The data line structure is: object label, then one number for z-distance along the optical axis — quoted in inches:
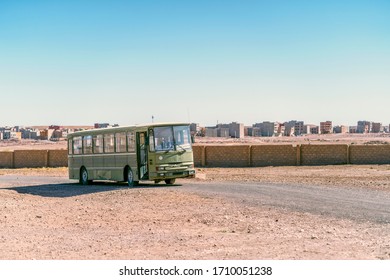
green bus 1067.9
